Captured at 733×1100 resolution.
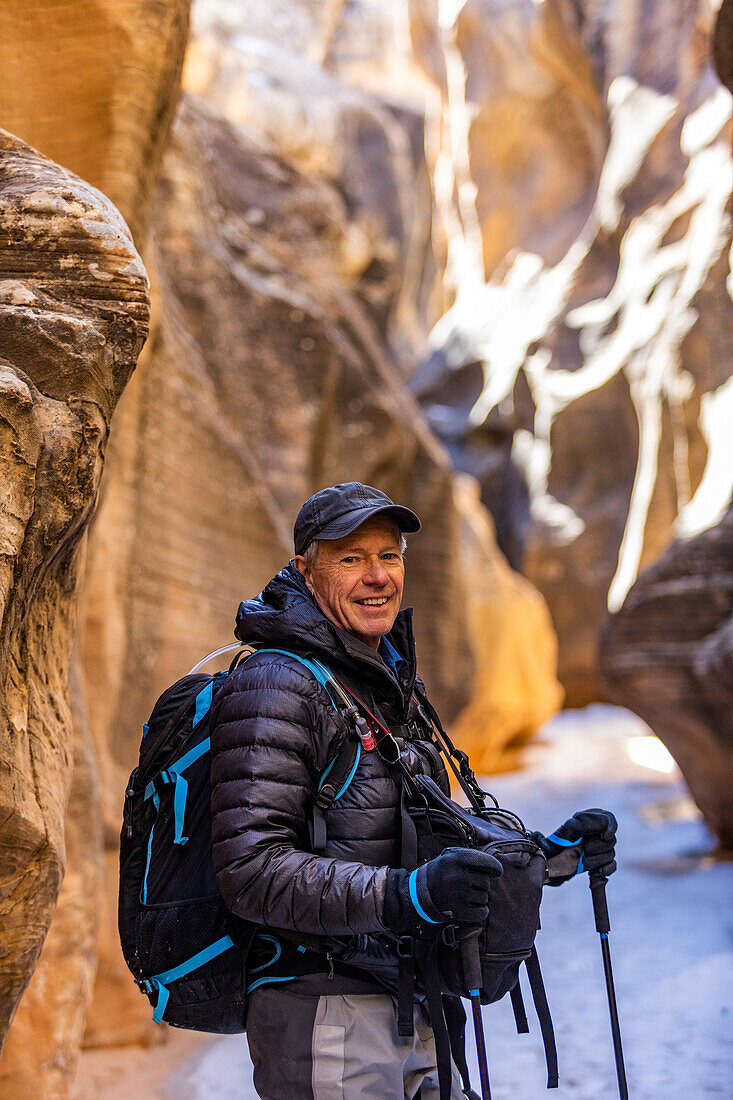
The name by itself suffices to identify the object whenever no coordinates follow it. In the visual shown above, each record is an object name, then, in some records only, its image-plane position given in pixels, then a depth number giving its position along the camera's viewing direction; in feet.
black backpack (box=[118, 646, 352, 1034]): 5.70
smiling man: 5.15
